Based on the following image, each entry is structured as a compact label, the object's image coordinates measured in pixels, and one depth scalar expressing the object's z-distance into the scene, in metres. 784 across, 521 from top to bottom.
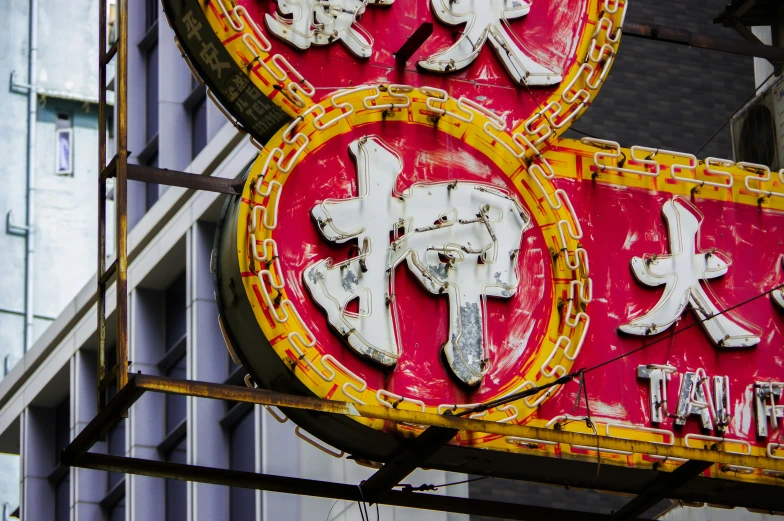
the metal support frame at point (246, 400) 11.60
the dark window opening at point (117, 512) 28.44
